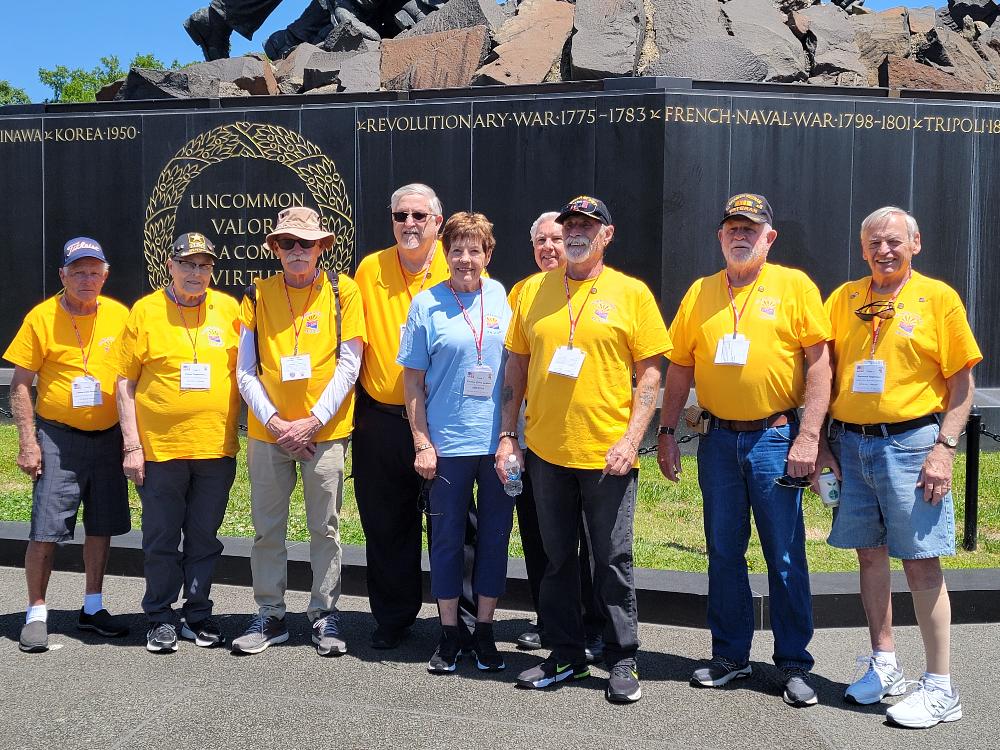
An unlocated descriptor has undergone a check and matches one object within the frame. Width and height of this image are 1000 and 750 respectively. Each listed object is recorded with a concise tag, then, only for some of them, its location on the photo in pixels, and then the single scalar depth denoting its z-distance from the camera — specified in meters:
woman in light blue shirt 4.24
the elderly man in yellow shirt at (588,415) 3.96
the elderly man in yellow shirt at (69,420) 4.66
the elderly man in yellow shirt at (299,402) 4.47
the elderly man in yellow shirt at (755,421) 3.94
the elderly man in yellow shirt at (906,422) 3.79
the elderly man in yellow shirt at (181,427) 4.51
